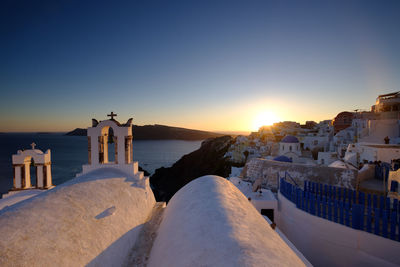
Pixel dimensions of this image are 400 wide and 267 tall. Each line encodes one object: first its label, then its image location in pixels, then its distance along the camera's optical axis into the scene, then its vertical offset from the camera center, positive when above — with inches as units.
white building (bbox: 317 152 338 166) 943.2 -132.7
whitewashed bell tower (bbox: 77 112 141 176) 241.4 -19.9
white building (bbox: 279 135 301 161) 1103.6 -81.6
